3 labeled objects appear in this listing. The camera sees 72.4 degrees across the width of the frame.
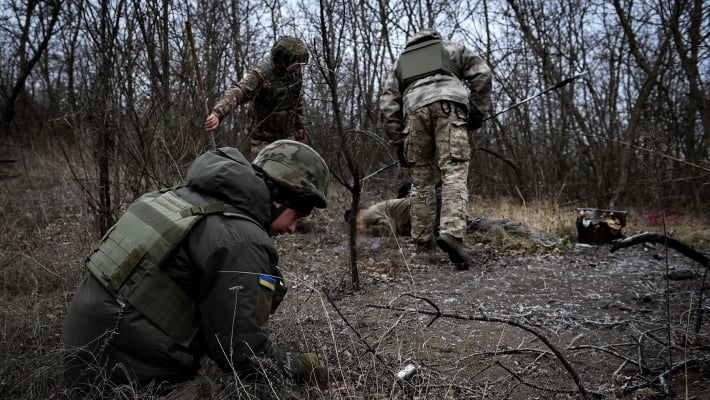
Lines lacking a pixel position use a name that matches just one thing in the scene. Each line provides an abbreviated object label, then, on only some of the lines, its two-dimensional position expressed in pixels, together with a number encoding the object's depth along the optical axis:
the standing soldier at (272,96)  4.26
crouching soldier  1.50
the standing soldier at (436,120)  3.82
